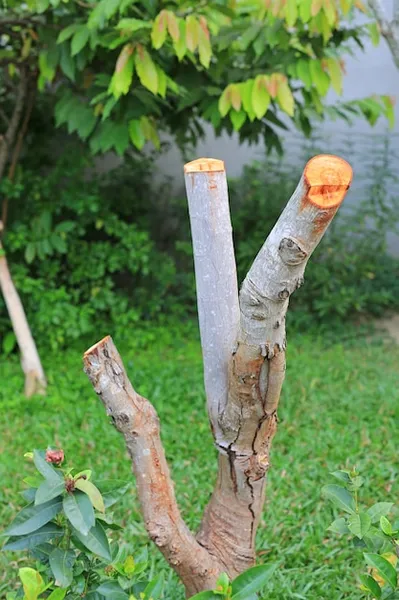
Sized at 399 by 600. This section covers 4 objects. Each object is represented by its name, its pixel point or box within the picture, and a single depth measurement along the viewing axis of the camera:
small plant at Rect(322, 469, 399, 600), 1.38
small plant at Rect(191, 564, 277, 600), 1.31
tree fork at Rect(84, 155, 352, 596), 1.26
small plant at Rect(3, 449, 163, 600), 1.33
